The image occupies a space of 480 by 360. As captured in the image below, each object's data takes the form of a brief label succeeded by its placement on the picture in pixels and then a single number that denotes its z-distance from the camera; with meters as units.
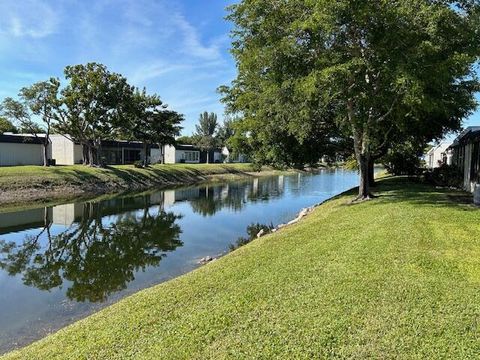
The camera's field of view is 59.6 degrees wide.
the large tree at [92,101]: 37.03
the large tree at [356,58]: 12.84
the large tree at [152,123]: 45.34
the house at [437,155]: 28.49
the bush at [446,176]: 21.46
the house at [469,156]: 18.11
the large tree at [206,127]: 79.19
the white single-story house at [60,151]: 39.66
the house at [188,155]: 65.00
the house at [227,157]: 77.25
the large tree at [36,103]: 36.12
